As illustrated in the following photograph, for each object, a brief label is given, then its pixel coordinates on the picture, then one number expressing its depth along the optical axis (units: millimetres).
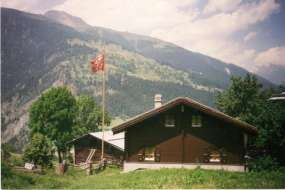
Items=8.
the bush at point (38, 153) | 32281
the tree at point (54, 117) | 53094
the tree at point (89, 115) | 61219
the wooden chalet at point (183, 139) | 28578
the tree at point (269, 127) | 28125
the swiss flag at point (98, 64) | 30109
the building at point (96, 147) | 40156
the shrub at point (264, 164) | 27394
